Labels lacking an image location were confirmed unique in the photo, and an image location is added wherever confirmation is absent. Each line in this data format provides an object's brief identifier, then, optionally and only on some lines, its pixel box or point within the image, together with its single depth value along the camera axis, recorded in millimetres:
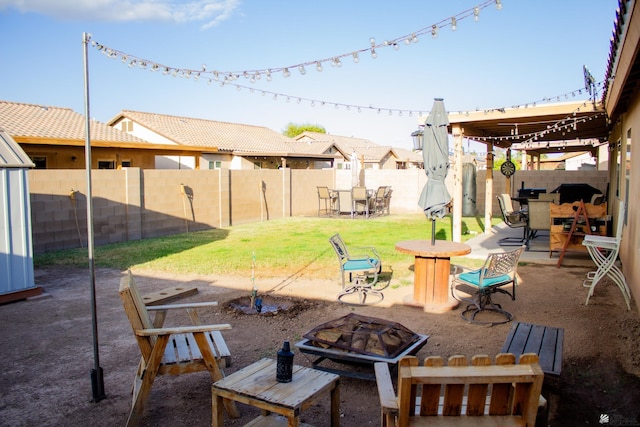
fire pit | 4023
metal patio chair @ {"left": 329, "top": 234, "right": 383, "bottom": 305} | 6742
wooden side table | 2881
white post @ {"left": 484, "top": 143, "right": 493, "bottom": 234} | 12717
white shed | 6602
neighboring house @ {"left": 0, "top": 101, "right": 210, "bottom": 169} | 15516
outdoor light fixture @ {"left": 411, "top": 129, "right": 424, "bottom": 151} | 10429
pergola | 9336
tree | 75625
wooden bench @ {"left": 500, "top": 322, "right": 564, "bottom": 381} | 3345
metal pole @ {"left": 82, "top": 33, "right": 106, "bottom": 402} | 3943
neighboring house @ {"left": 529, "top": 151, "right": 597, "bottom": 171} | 36531
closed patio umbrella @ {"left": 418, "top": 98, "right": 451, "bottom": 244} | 6703
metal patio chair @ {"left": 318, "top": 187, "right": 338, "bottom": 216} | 18688
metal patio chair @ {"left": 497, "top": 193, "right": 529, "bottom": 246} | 10797
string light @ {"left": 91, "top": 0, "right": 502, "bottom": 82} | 6031
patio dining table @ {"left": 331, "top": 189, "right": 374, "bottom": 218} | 18250
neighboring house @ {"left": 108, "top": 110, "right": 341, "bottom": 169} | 24031
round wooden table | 6203
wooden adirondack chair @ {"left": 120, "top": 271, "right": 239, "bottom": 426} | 3461
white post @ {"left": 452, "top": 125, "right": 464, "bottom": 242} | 10197
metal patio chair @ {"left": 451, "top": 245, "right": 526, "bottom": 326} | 5848
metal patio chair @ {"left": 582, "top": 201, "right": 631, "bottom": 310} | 6293
